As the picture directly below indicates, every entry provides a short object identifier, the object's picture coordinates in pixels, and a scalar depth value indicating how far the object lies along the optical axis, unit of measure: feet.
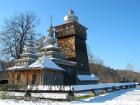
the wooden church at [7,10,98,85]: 53.64
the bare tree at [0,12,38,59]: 72.27
